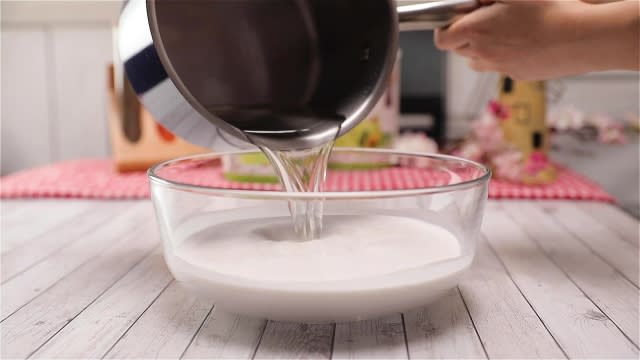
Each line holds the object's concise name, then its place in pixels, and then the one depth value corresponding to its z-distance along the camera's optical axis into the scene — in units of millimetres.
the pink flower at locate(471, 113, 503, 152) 1382
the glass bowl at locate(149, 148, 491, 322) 552
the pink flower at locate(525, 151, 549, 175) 1315
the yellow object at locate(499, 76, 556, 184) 1391
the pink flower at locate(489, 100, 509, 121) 1409
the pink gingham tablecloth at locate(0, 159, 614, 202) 1219
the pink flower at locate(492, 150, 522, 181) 1326
